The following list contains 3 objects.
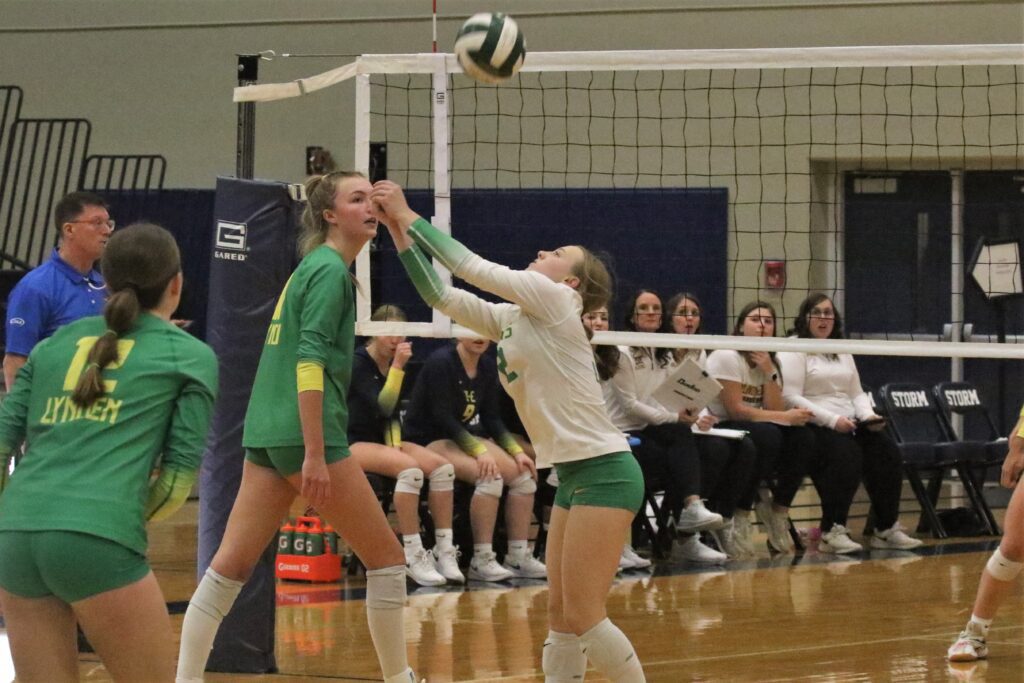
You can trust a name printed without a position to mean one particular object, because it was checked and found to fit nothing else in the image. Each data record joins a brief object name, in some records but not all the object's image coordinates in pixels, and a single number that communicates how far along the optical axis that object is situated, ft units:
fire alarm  73.28
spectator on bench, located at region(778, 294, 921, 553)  53.62
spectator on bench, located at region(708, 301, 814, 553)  52.52
